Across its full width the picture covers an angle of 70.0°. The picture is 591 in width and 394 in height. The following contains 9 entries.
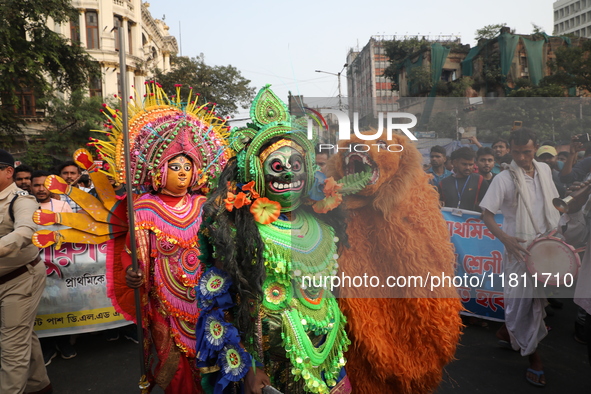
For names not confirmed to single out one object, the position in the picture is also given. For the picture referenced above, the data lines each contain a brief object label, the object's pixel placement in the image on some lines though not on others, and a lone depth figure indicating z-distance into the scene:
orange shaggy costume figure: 1.93
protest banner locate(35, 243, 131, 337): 4.23
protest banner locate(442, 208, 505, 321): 3.48
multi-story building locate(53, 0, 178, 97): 24.88
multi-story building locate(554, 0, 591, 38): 61.88
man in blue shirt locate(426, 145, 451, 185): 2.45
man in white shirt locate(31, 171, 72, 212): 4.41
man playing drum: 2.53
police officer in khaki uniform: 2.95
